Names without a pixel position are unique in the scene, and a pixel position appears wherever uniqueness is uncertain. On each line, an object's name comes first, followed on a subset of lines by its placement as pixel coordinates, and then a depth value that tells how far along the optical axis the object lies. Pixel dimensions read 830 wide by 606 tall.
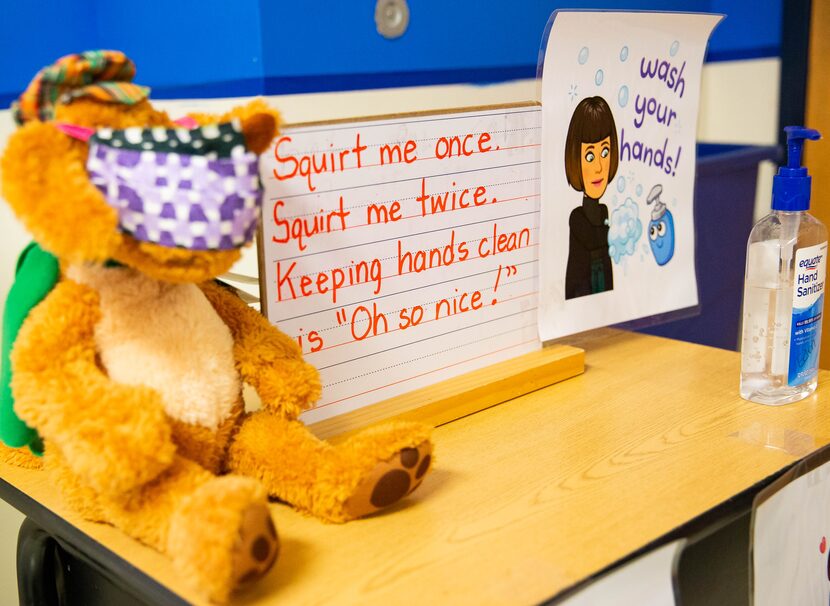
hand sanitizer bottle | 0.95
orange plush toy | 0.57
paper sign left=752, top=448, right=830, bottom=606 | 0.77
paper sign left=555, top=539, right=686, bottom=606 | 0.66
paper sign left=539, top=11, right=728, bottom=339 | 1.04
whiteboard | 0.84
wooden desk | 0.64
